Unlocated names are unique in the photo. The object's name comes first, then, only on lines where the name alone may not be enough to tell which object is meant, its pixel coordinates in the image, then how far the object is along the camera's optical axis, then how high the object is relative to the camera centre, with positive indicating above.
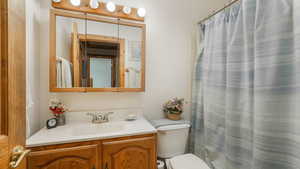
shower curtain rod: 1.21 +0.73
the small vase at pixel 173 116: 1.62 -0.40
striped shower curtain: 0.83 -0.03
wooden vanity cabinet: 0.94 -0.56
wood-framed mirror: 1.27 +0.30
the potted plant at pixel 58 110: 1.24 -0.26
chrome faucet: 1.40 -0.37
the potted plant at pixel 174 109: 1.62 -0.32
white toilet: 1.37 -0.62
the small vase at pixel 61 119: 1.29 -0.36
